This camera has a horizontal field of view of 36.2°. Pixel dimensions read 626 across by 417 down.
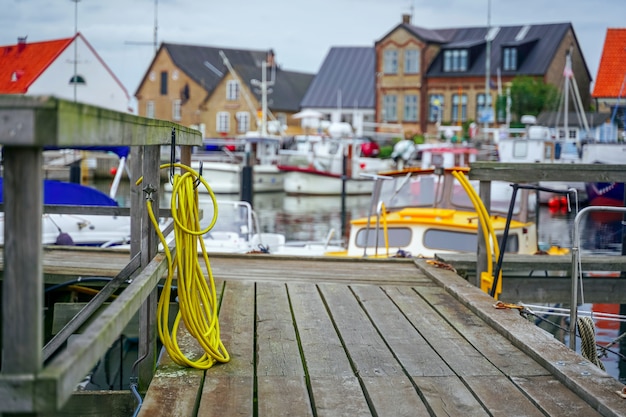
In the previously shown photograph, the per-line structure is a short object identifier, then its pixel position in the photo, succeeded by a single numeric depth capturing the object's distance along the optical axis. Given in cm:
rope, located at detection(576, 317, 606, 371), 650
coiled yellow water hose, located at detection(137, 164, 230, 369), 511
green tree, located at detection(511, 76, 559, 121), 5691
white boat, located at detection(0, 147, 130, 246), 1401
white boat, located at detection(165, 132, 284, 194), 5103
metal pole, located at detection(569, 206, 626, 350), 662
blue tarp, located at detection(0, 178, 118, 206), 1396
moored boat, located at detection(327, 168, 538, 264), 1269
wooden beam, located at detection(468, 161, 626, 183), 822
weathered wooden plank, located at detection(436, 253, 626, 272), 953
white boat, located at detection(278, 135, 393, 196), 5122
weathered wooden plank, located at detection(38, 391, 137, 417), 579
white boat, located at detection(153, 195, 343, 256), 1425
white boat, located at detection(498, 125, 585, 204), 4553
